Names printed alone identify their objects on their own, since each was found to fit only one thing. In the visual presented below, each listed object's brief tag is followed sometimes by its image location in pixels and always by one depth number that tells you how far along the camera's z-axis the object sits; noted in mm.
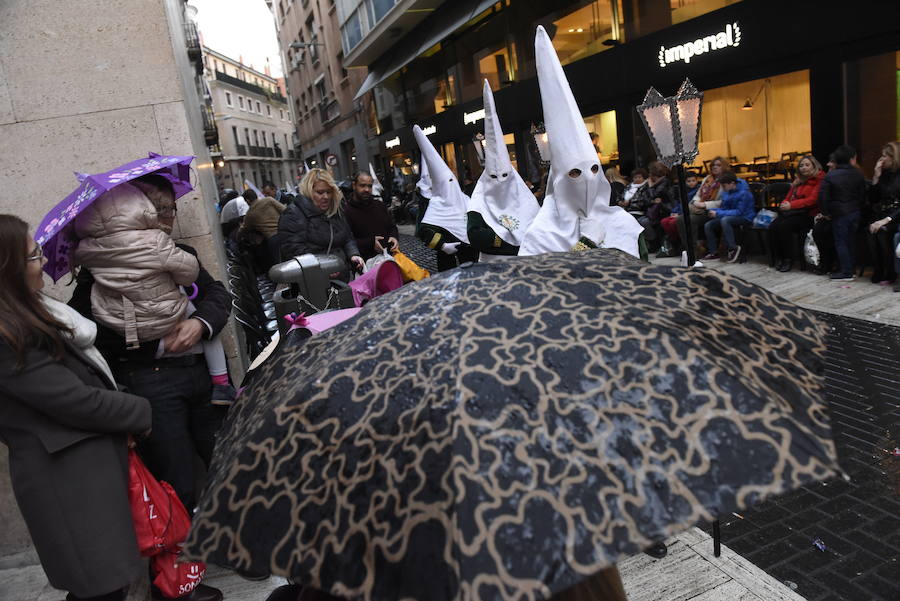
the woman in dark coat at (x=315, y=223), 4898
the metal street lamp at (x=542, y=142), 9977
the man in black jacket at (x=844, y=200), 8078
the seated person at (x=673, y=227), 11406
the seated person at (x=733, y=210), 10320
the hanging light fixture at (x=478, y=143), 8527
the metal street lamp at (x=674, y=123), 6441
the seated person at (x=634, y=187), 12391
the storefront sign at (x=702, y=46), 11148
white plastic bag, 8609
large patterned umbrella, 1032
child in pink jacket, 2658
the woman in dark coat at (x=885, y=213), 7523
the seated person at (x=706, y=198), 10789
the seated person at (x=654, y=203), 11852
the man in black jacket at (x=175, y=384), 2871
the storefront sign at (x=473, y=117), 20531
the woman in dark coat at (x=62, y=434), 2176
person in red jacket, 8984
